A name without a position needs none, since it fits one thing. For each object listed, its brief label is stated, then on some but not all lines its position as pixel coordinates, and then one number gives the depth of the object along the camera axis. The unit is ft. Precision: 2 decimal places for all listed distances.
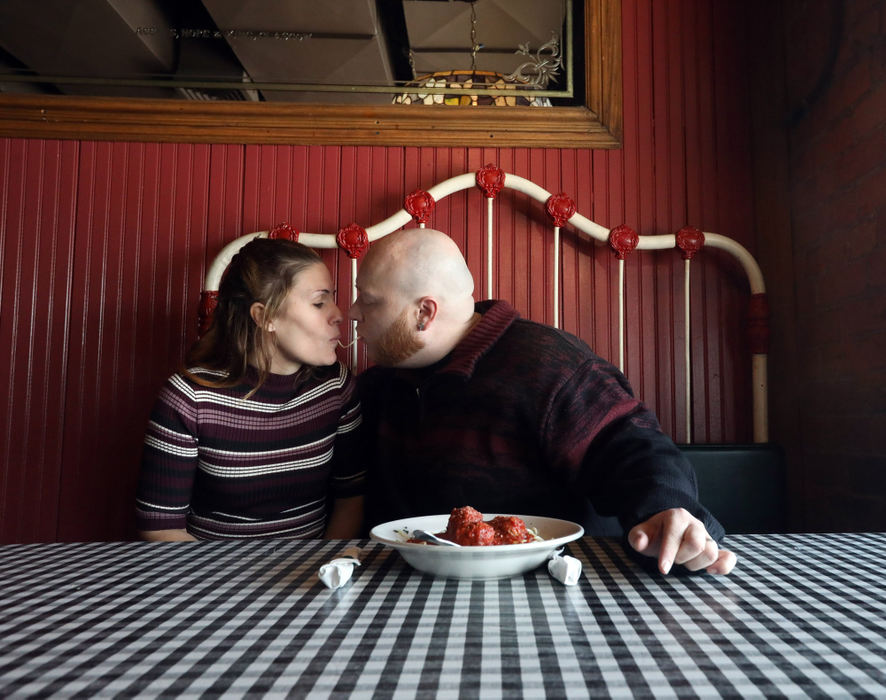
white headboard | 5.92
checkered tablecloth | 1.65
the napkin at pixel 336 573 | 2.42
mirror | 6.30
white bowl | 2.38
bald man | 3.92
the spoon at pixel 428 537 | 2.48
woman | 4.60
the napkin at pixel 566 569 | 2.43
